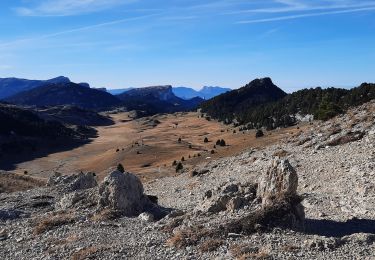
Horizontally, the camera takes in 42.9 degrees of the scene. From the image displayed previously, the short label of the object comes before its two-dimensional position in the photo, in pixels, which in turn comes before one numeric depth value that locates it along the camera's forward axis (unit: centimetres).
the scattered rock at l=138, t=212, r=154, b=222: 2259
